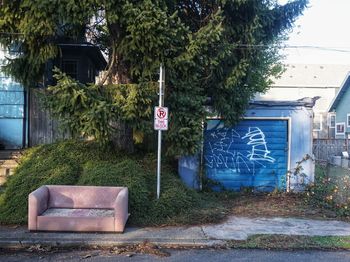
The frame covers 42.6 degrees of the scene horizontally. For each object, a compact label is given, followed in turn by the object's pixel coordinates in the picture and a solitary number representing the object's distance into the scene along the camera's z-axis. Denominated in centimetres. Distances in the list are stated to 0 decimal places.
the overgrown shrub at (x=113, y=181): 944
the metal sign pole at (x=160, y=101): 968
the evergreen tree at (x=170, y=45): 945
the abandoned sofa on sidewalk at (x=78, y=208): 838
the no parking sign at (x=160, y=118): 964
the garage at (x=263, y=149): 1266
